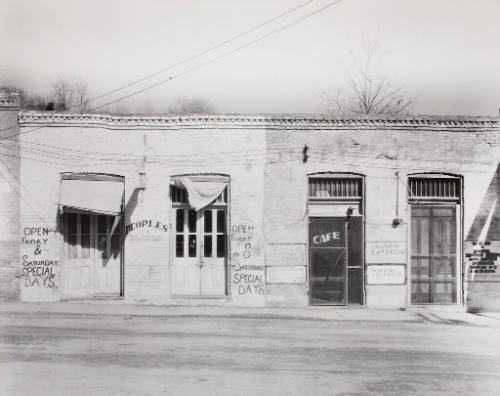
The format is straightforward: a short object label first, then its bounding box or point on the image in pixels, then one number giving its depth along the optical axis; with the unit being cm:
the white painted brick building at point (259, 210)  1566
